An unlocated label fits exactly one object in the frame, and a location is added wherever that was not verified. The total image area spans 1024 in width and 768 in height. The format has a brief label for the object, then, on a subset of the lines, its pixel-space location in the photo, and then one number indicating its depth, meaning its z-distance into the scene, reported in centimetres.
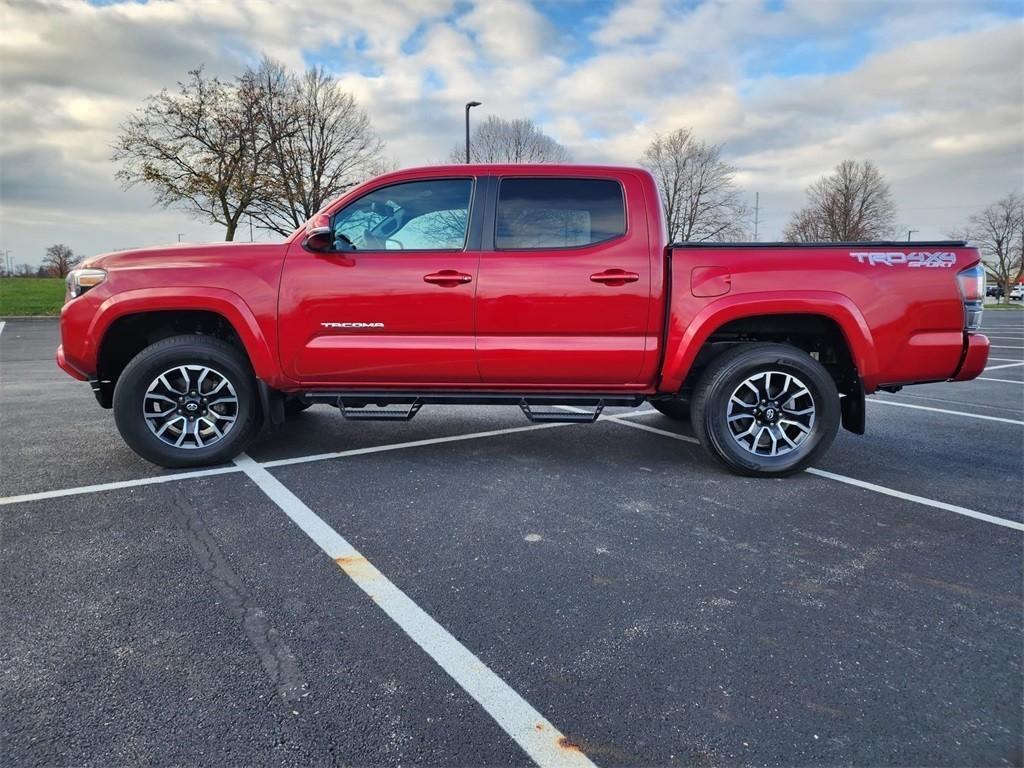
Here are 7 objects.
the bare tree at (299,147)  2447
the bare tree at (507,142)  3108
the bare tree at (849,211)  4681
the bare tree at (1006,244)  5641
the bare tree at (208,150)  2345
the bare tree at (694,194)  4038
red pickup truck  394
